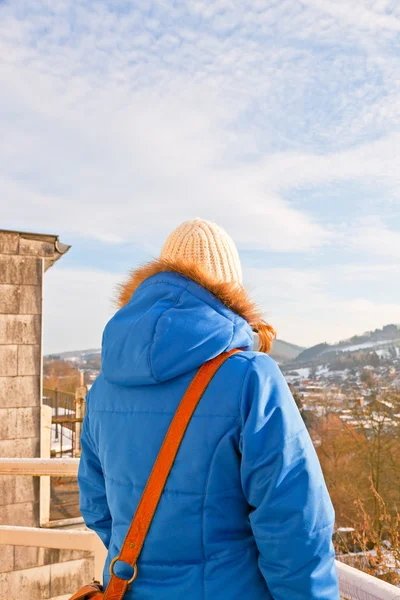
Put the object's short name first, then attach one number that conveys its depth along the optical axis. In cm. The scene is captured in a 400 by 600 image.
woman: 95
